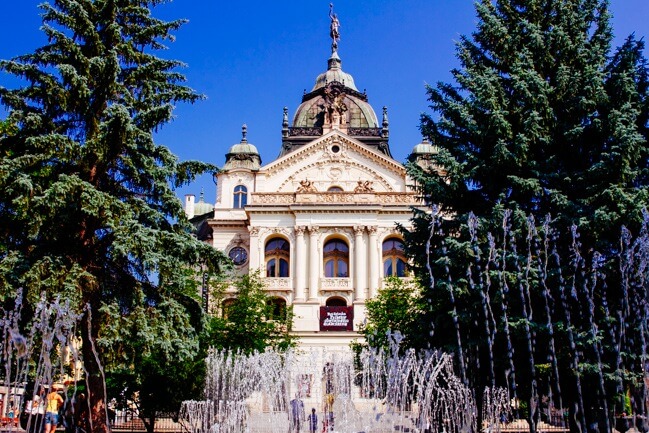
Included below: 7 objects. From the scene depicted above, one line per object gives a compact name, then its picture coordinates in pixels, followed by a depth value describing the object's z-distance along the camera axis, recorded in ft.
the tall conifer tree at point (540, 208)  49.19
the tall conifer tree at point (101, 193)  52.54
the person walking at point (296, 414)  68.03
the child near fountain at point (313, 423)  70.20
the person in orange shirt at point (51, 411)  51.06
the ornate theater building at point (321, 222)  142.61
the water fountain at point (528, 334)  48.03
